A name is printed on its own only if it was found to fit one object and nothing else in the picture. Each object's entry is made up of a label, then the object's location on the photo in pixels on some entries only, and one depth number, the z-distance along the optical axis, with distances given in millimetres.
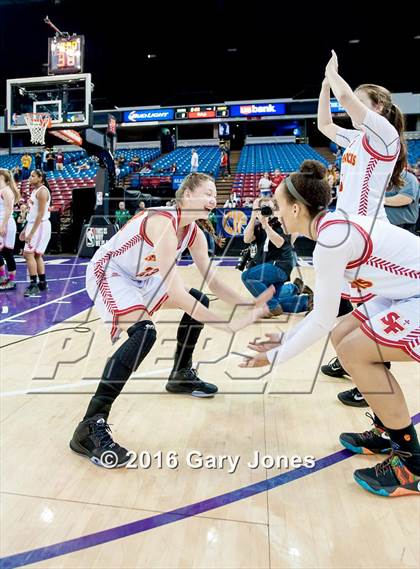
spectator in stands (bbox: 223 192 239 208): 11673
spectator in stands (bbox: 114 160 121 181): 18298
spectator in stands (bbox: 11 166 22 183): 18391
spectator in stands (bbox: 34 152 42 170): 18784
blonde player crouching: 1937
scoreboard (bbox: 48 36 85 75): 9516
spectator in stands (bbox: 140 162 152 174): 18428
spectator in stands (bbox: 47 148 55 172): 20906
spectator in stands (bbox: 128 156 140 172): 20156
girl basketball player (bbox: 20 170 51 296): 5535
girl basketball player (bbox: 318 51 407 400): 1889
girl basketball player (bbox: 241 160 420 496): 1495
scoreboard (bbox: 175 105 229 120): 22516
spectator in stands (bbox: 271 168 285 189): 10883
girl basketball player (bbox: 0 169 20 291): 5633
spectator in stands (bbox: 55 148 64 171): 21127
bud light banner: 23062
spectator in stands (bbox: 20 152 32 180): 19891
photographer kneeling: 4637
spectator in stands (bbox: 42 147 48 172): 20312
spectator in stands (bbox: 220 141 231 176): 19359
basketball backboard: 9055
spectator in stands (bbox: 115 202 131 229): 10352
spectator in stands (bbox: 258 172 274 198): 7334
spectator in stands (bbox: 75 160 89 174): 19836
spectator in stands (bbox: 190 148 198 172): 15034
